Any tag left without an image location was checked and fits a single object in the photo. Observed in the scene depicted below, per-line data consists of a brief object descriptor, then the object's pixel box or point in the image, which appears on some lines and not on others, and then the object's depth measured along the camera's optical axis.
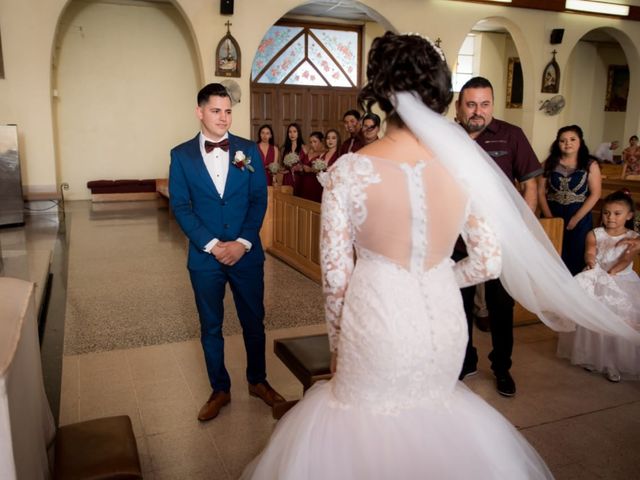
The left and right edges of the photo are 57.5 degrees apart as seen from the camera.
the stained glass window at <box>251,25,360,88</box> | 13.17
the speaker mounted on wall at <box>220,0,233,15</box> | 9.17
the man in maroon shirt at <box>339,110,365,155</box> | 6.40
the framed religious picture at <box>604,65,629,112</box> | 16.08
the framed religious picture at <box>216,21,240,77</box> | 9.42
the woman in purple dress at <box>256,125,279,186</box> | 8.66
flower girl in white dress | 3.82
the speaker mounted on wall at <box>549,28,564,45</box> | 11.37
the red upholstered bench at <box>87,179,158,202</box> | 12.52
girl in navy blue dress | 4.62
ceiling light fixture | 11.42
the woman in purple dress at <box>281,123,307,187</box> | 7.89
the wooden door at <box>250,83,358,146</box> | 13.34
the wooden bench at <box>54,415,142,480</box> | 2.14
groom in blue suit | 3.03
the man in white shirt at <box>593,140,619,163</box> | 14.23
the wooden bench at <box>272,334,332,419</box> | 2.55
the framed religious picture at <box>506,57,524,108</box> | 15.42
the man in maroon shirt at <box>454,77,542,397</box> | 3.42
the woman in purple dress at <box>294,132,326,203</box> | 7.28
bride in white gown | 1.63
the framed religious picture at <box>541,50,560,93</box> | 11.66
